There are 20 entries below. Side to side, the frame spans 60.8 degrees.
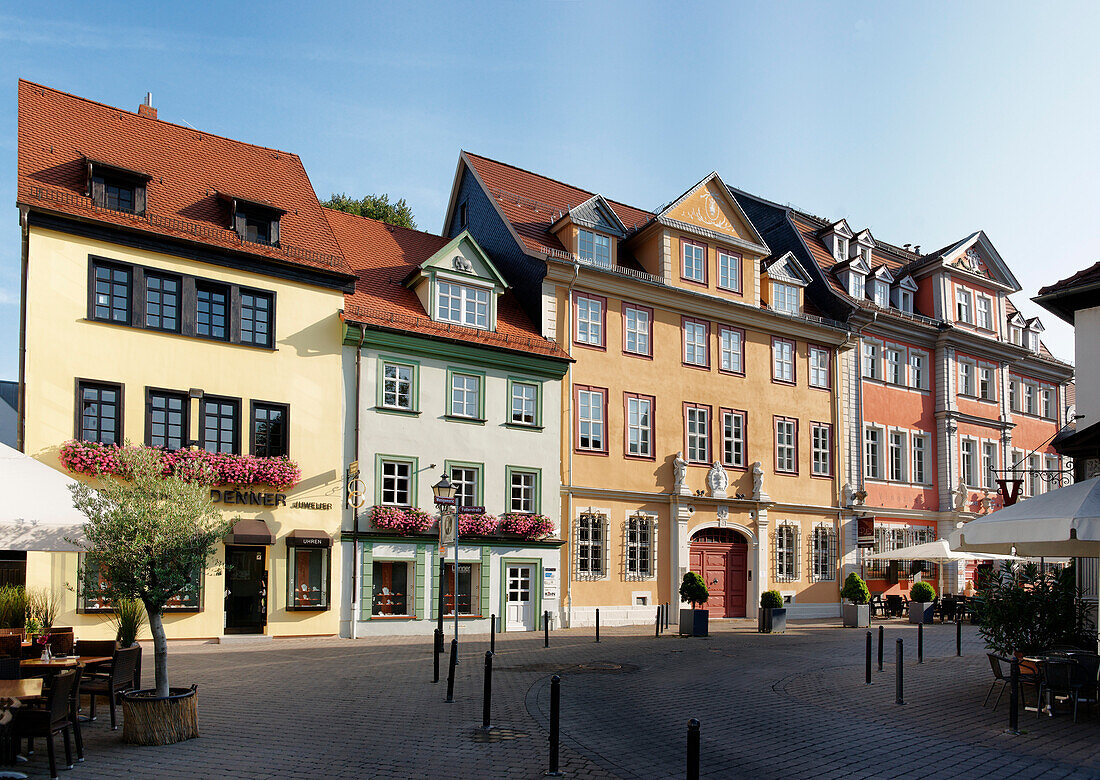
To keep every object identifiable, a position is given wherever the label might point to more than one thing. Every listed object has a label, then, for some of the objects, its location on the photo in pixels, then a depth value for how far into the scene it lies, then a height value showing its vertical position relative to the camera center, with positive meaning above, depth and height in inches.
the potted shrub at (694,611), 979.9 -134.5
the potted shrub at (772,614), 1057.5 -148.2
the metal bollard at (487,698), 460.8 -106.6
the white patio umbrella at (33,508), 463.8 -13.7
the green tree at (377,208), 1684.3 +496.6
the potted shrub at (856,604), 1156.5 -148.7
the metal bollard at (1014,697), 444.8 -101.4
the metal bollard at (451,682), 538.6 -115.5
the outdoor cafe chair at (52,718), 361.1 -92.2
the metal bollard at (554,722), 369.4 -95.4
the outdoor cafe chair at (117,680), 454.9 -99.5
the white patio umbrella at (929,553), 1128.2 -83.6
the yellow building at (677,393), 1160.8 +121.6
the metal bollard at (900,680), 534.0 -112.7
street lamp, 764.6 -14.7
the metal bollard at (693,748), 282.0 -79.8
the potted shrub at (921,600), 1190.9 -149.1
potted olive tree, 411.8 -33.3
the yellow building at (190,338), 826.2 +134.5
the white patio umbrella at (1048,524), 464.1 -20.5
